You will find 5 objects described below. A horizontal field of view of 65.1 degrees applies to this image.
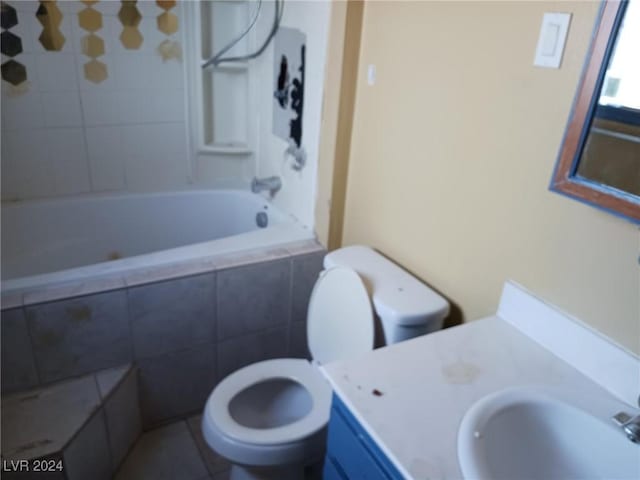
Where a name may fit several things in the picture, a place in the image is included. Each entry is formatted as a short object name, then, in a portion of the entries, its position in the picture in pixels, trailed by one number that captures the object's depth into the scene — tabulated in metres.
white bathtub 2.17
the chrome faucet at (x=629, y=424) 0.87
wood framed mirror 0.90
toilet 1.36
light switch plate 1.01
